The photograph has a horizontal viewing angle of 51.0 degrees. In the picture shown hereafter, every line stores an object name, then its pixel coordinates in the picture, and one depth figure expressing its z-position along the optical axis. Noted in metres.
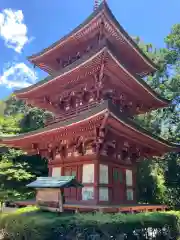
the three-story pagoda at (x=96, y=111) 8.70
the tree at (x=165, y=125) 16.55
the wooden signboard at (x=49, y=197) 7.22
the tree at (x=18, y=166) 14.88
